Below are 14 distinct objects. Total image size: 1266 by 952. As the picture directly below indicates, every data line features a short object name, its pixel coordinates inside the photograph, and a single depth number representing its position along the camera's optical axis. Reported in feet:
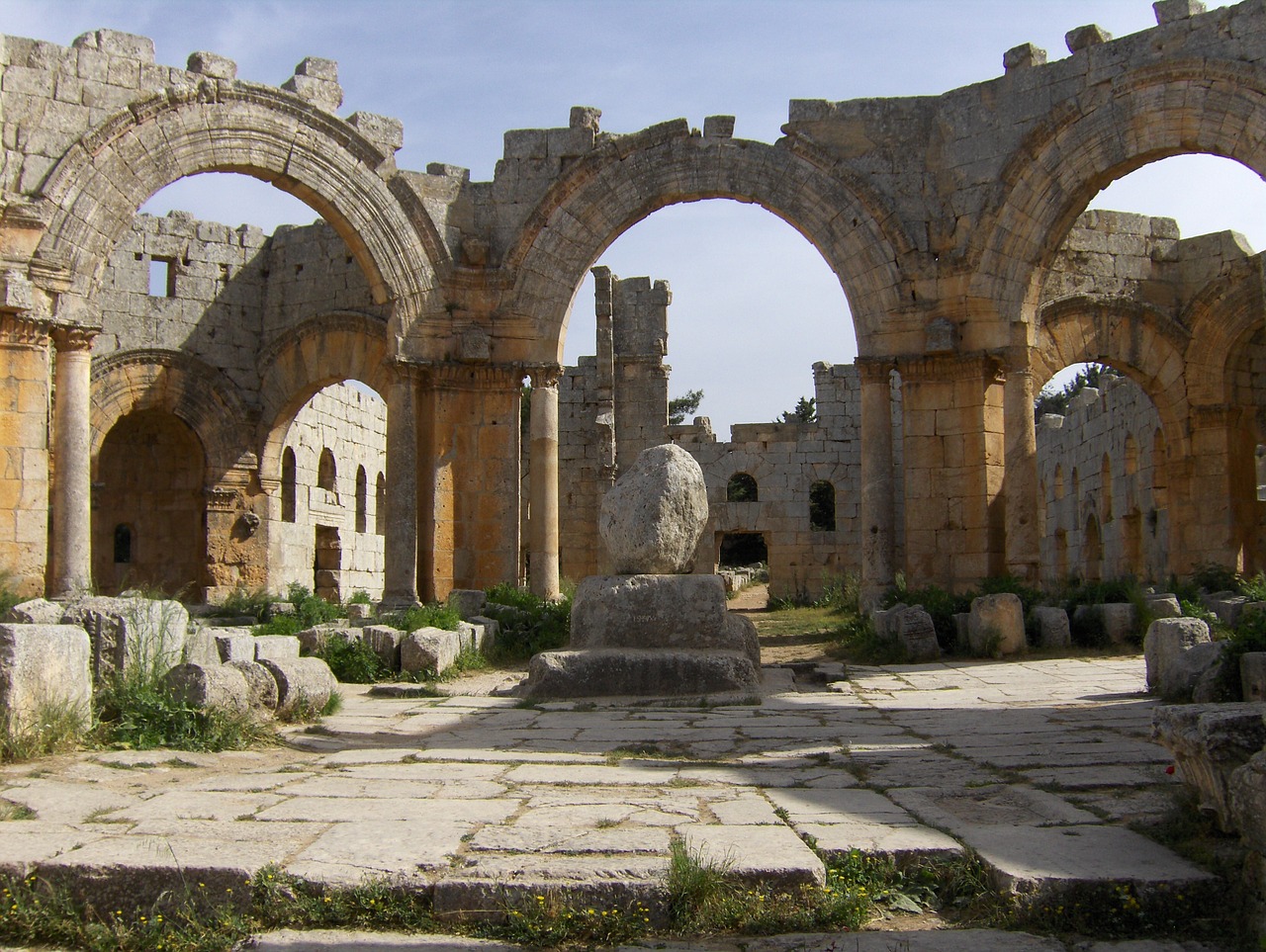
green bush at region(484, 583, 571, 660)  39.24
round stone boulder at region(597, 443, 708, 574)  30.48
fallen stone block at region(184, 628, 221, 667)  22.98
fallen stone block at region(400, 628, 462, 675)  32.91
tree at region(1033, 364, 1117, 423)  147.74
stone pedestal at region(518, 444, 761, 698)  28.30
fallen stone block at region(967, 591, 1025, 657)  38.37
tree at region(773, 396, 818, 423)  157.58
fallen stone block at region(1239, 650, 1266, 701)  20.49
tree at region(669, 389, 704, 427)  170.30
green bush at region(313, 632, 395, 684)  32.73
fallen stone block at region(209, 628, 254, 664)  25.72
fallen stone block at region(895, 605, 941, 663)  38.78
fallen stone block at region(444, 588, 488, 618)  43.34
